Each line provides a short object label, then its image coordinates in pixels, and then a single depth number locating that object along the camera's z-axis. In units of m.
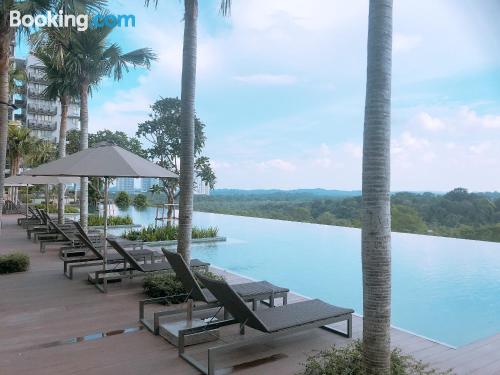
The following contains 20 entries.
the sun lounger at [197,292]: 4.58
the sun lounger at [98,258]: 7.40
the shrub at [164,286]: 5.82
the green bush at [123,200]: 28.27
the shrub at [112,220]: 16.66
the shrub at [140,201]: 27.65
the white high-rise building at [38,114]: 50.69
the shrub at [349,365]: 3.01
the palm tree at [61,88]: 12.73
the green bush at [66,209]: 23.68
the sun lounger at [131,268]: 6.38
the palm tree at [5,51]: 6.71
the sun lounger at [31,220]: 16.02
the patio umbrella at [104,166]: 5.91
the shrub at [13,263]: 7.65
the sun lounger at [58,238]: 9.88
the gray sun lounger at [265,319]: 3.71
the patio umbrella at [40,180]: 12.66
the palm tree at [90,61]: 11.66
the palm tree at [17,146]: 27.16
